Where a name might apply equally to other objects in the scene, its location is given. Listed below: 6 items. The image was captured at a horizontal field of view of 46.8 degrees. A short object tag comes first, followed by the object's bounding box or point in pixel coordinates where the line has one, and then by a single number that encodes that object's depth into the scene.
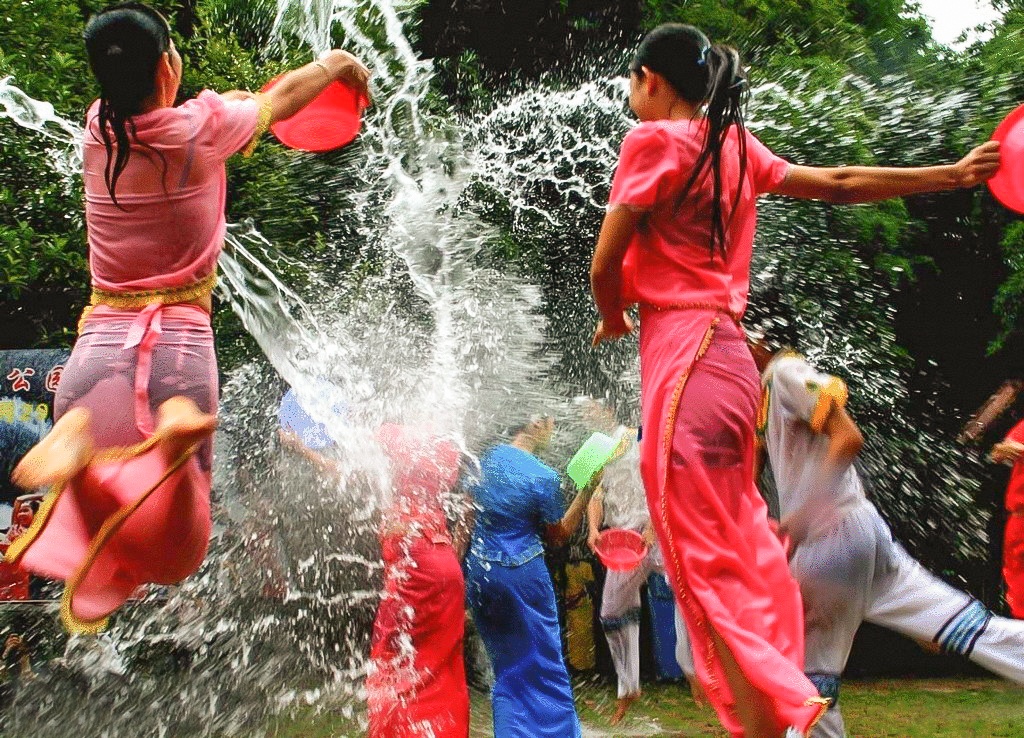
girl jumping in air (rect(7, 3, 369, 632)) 3.19
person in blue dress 5.16
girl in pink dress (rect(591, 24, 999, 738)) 3.06
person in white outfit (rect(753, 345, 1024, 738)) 3.96
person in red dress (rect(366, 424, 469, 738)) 5.12
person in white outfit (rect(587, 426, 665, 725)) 6.85
